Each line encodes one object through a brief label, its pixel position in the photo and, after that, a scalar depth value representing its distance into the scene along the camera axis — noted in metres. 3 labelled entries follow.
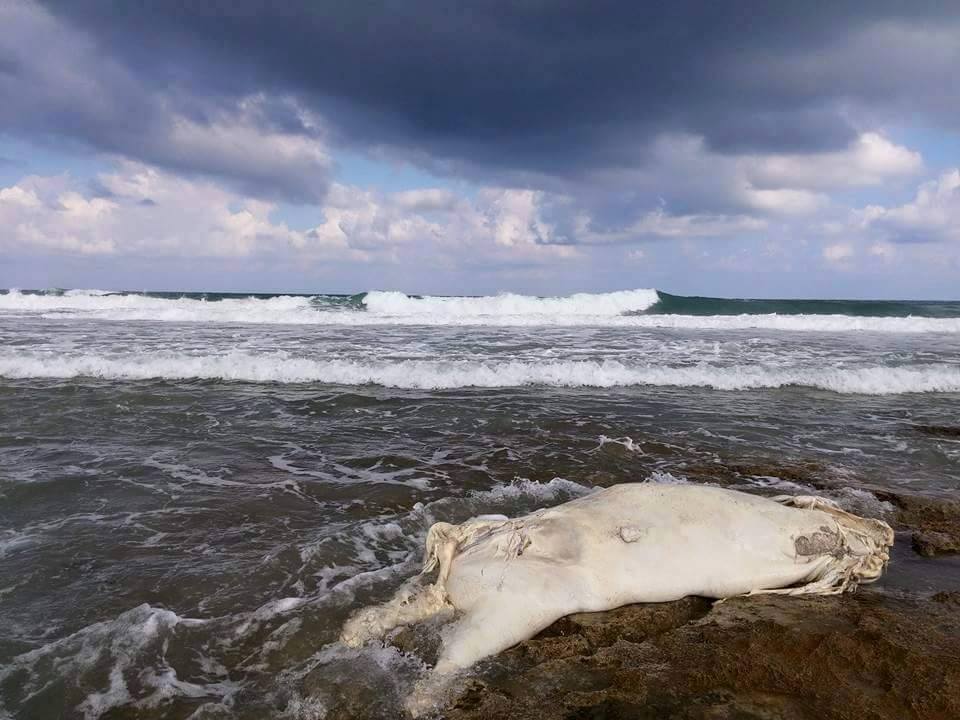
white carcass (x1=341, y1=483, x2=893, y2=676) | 2.82
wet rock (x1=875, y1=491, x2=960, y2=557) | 3.97
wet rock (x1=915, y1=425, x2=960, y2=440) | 7.36
